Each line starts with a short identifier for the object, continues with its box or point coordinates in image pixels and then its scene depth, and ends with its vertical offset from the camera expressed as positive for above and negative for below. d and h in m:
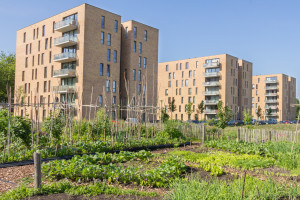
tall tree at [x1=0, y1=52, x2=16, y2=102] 46.91 +5.44
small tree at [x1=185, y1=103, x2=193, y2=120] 54.79 -0.57
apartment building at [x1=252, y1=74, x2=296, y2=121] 79.00 +3.55
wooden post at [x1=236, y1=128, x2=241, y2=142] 15.25 -1.59
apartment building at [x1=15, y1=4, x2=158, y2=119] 34.34 +7.18
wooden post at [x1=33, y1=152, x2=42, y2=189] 5.53 -1.36
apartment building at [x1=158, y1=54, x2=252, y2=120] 55.66 +5.17
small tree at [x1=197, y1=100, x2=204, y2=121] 54.88 -0.13
